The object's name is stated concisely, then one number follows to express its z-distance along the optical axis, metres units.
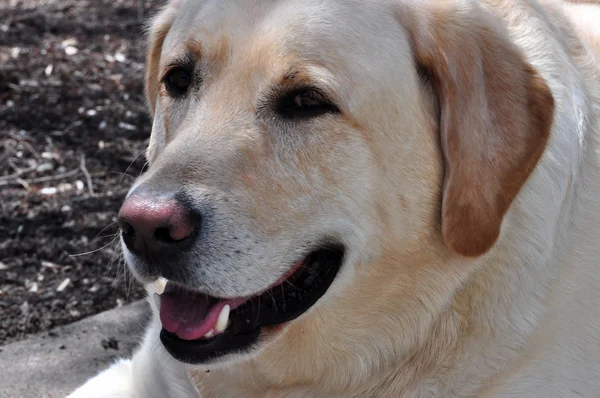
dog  2.48
